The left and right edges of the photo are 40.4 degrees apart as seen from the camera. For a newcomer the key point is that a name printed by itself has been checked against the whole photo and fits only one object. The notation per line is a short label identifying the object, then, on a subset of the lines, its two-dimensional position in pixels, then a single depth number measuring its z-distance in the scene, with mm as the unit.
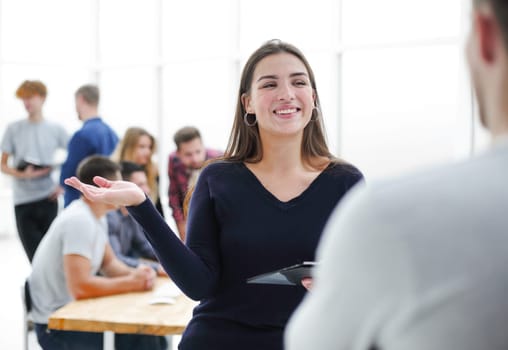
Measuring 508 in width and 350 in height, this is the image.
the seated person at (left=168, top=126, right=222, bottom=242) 4355
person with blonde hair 4375
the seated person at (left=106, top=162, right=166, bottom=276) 3479
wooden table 2484
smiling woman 1698
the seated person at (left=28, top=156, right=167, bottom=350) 2863
